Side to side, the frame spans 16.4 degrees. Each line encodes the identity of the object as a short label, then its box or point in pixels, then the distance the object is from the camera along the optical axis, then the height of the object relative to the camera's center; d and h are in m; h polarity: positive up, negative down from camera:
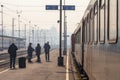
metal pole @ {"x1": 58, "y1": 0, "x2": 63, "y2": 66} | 33.84 -1.35
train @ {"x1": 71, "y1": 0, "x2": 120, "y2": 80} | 6.69 +0.06
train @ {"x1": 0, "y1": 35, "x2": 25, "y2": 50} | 112.25 +0.47
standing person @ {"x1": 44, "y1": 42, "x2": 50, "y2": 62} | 40.47 -0.43
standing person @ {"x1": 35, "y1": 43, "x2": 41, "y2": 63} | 40.33 -0.72
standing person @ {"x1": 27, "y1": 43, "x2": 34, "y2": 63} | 40.15 -0.82
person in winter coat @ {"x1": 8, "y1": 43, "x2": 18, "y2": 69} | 29.36 -0.60
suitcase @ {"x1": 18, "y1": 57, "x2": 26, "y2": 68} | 30.97 -1.47
